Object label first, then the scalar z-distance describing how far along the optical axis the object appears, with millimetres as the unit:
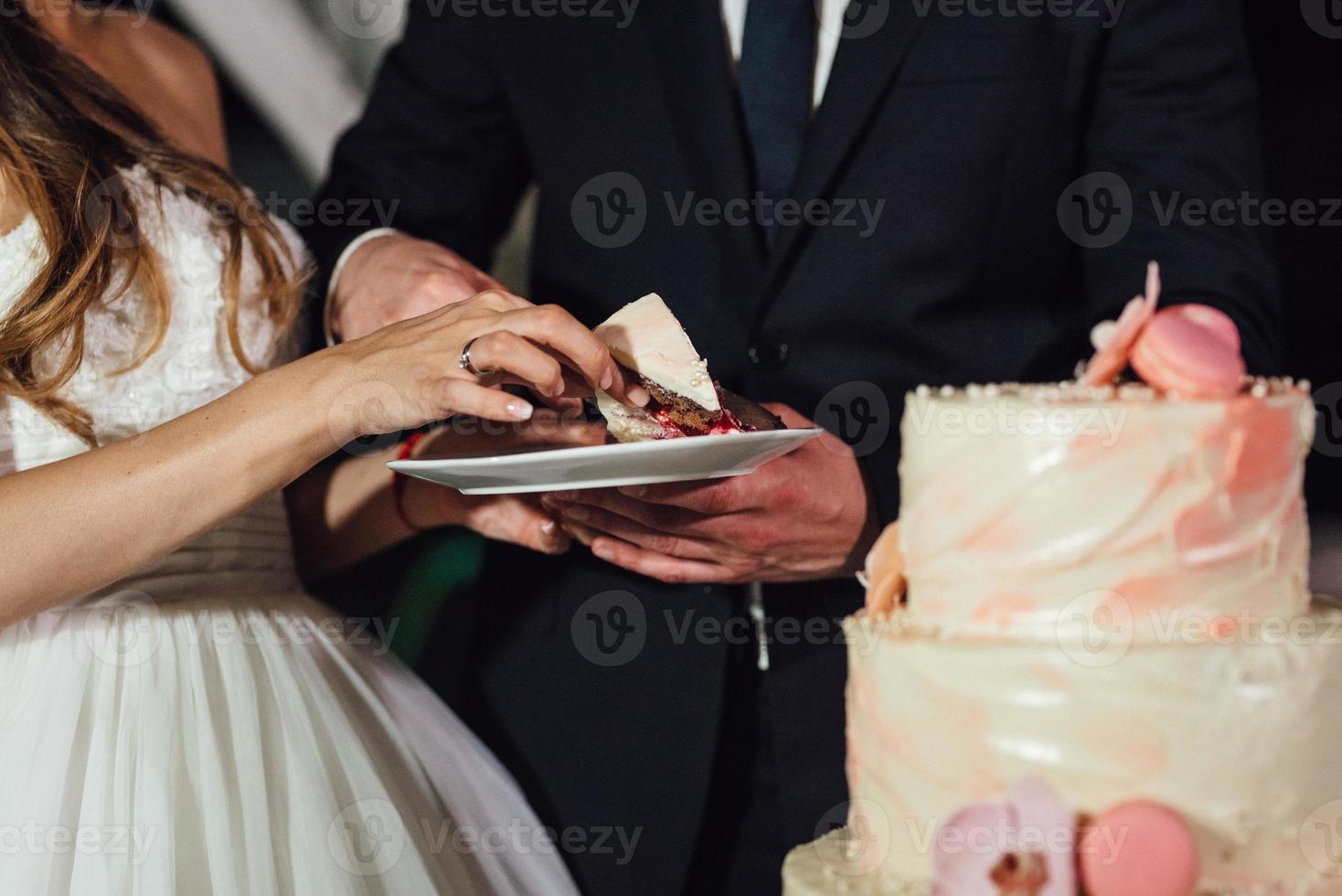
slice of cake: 1378
